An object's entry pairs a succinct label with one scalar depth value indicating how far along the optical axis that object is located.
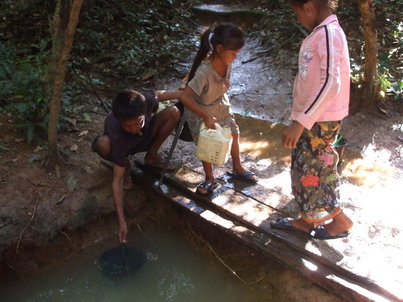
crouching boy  2.63
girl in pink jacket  2.04
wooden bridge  2.29
